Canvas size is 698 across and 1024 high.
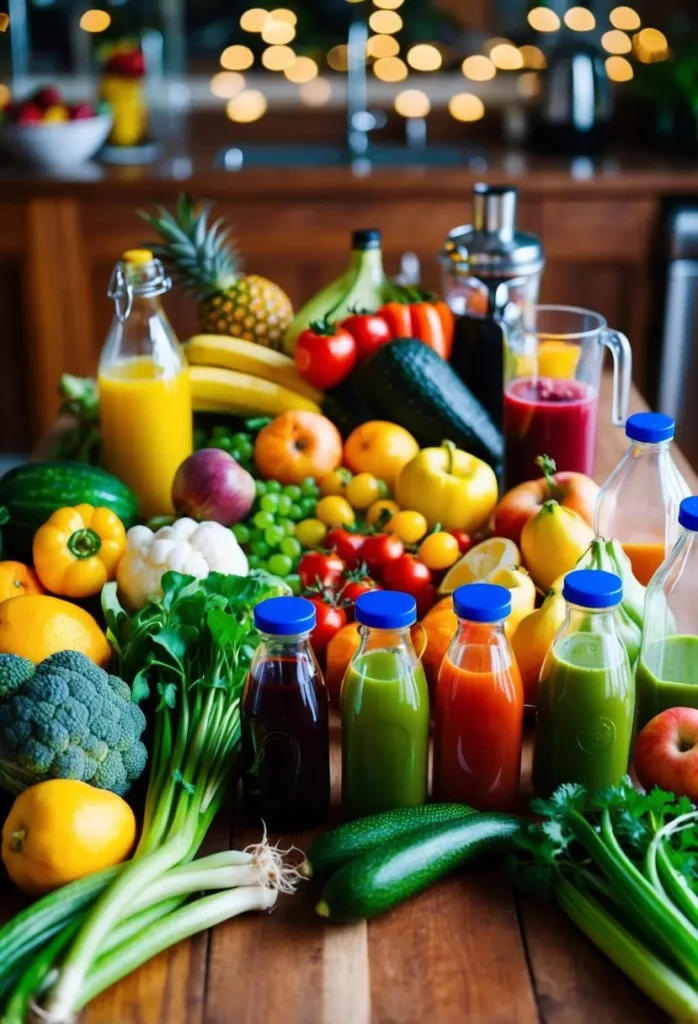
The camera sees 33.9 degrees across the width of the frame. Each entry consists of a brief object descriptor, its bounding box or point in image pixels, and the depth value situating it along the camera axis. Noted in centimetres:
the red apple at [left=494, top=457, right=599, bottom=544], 144
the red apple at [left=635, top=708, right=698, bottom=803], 101
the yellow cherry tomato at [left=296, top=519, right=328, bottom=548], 151
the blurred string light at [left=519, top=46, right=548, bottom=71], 364
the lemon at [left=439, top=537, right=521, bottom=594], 135
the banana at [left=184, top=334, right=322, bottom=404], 184
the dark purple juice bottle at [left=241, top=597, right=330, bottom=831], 100
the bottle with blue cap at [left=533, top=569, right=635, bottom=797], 100
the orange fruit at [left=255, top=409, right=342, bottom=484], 164
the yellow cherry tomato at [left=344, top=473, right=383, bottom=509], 159
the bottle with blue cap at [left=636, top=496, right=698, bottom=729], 111
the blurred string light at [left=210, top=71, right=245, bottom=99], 370
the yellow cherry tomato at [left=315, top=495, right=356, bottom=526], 154
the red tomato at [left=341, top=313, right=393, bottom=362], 179
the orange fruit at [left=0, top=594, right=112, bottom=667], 114
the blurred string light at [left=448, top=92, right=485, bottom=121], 365
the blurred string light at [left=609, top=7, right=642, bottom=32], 357
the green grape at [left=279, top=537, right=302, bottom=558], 146
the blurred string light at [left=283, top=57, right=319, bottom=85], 368
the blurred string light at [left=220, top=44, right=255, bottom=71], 370
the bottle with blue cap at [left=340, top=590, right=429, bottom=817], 100
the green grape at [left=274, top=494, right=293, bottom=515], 152
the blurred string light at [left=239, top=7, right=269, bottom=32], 364
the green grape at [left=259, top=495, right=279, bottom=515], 151
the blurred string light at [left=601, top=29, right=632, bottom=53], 361
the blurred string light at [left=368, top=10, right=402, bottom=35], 358
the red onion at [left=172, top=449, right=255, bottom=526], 149
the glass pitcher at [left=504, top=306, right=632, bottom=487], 162
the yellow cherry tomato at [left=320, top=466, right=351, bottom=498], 162
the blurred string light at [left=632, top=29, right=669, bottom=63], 360
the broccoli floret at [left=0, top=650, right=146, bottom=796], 96
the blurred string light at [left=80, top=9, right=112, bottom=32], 366
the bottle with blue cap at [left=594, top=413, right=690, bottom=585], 124
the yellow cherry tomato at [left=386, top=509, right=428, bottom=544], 147
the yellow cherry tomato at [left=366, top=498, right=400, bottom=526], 152
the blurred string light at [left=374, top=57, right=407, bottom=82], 364
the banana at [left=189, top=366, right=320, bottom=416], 181
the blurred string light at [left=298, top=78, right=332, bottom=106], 366
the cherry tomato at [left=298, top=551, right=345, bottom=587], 136
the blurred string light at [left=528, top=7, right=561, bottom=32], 360
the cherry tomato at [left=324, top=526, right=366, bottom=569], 142
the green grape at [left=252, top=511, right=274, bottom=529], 148
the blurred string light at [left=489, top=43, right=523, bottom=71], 364
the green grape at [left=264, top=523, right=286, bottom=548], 146
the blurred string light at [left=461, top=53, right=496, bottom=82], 365
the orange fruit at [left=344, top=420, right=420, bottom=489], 165
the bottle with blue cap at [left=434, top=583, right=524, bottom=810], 101
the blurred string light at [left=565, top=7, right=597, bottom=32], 359
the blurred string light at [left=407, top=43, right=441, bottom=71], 364
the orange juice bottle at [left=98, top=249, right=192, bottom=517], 162
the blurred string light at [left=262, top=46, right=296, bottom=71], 367
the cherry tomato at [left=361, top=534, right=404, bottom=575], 140
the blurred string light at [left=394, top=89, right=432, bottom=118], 364
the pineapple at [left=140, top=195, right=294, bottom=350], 191
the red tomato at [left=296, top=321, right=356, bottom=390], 175
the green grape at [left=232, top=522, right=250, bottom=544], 147
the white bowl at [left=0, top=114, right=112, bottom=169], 311
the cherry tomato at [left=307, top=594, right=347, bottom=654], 126
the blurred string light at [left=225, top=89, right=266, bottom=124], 367
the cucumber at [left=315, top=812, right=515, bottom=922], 91
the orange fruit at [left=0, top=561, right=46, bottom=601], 129
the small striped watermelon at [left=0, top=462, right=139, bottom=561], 144
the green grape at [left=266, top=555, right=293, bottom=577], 142
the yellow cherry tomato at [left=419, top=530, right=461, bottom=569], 141
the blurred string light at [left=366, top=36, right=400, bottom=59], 362
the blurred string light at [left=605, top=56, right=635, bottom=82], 363
